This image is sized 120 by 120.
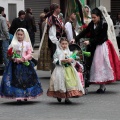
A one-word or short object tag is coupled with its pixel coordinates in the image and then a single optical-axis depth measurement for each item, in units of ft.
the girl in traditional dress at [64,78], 41.11
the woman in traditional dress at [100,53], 46.78
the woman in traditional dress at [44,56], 56.59
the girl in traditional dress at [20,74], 41.70
